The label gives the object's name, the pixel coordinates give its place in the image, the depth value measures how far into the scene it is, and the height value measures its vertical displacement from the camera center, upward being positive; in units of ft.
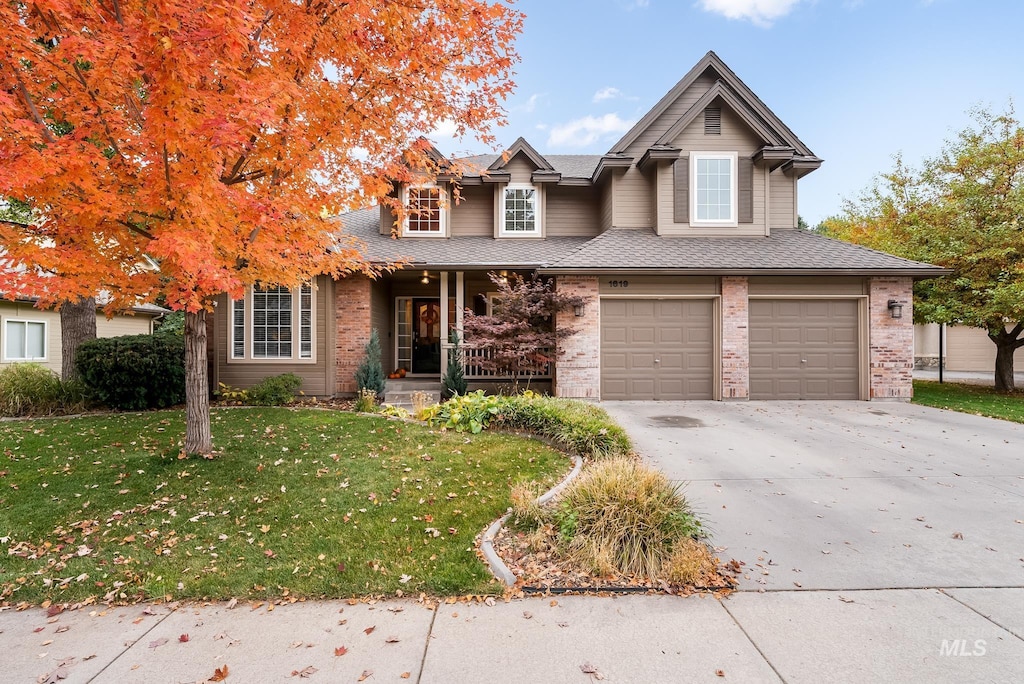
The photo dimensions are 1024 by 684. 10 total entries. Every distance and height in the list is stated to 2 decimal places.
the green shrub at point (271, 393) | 33.45 -4.07
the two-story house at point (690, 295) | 35.27 +3.32
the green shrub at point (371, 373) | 34.47 -2.70
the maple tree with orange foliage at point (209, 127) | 14.14 +7.60
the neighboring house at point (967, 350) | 67.21 -2.26
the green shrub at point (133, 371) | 29.73 -2.14
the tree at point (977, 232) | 37.70 +9.15
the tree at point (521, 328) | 33.63 +0.71
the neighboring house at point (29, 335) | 42.29 +0.44
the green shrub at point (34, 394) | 29.81 -3.68
